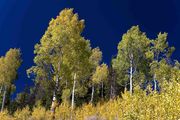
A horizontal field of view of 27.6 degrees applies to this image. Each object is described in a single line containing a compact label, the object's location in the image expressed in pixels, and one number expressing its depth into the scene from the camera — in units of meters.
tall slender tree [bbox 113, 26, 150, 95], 49.91
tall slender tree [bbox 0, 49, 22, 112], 58.06
